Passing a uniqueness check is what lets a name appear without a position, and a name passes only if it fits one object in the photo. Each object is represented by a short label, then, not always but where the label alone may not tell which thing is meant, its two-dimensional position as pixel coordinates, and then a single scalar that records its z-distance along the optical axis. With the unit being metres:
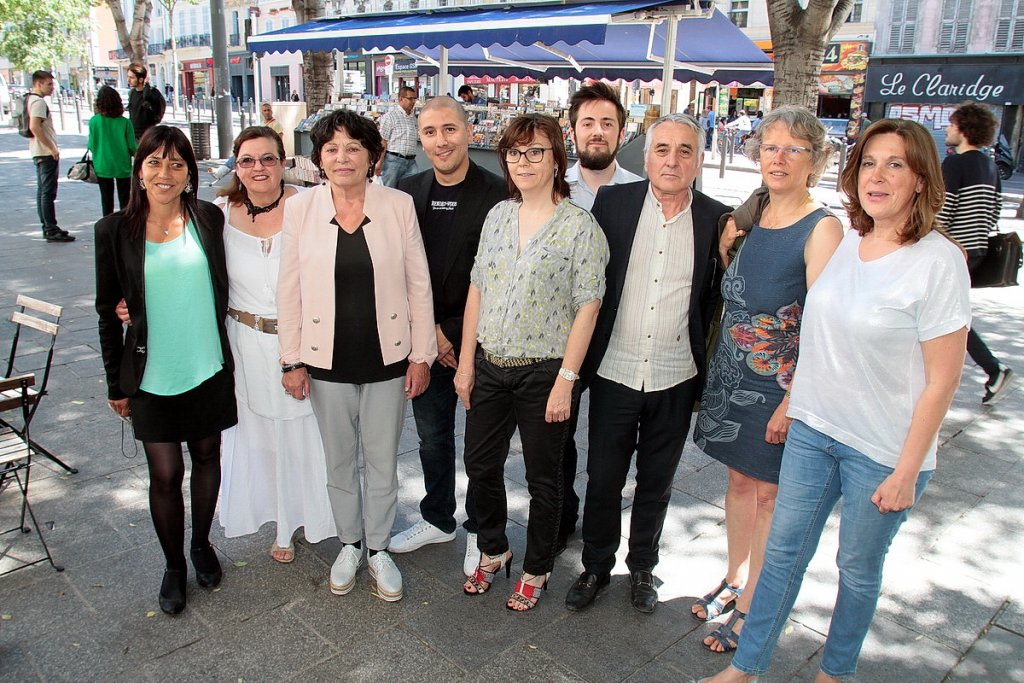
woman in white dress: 3.04
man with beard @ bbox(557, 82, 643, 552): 3.31
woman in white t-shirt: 2.13
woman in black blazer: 2.83
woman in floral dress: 2.54
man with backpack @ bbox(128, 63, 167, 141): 11.14
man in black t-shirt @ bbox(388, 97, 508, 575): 3.10
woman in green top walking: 9.34
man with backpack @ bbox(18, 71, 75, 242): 9.45
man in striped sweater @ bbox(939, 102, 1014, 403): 5.27
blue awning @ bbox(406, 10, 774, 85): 11.55
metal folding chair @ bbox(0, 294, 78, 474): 3.54
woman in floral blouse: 2.75
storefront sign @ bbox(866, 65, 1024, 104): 25.30
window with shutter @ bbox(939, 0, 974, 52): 26.08
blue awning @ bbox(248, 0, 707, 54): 8.36
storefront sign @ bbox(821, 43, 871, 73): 28.25
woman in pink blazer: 2.91
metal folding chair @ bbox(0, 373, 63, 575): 3.15
